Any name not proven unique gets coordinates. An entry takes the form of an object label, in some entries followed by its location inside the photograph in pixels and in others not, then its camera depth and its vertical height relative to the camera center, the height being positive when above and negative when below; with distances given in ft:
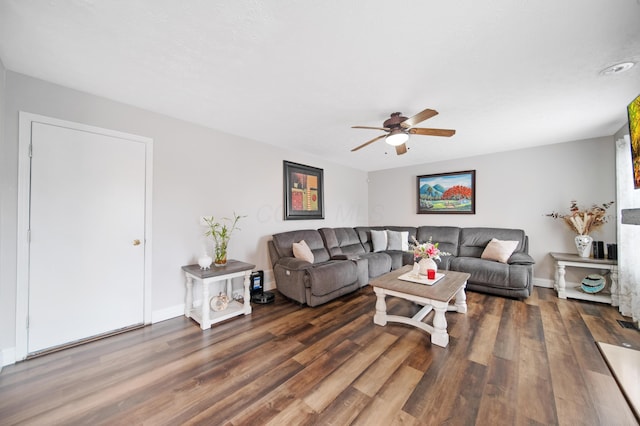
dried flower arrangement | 11.13 -0.10
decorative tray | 8.45 -2.38
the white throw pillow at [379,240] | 15.97 -1.73
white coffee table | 7.11 -2.66
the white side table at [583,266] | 9.96 -2.73
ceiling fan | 8.07 +3.08
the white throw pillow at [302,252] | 11.29 -1.85
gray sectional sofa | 10.17 -2.39
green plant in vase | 9.60 -0.81
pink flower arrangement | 8.98 -1.41
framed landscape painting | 15.17 +1.55
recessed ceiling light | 5.94 +3.88
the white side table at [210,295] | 8.23 -3.00
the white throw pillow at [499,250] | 11.92 -1.81
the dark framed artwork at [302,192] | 13.50 +1.43
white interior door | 6.72 -0.68
